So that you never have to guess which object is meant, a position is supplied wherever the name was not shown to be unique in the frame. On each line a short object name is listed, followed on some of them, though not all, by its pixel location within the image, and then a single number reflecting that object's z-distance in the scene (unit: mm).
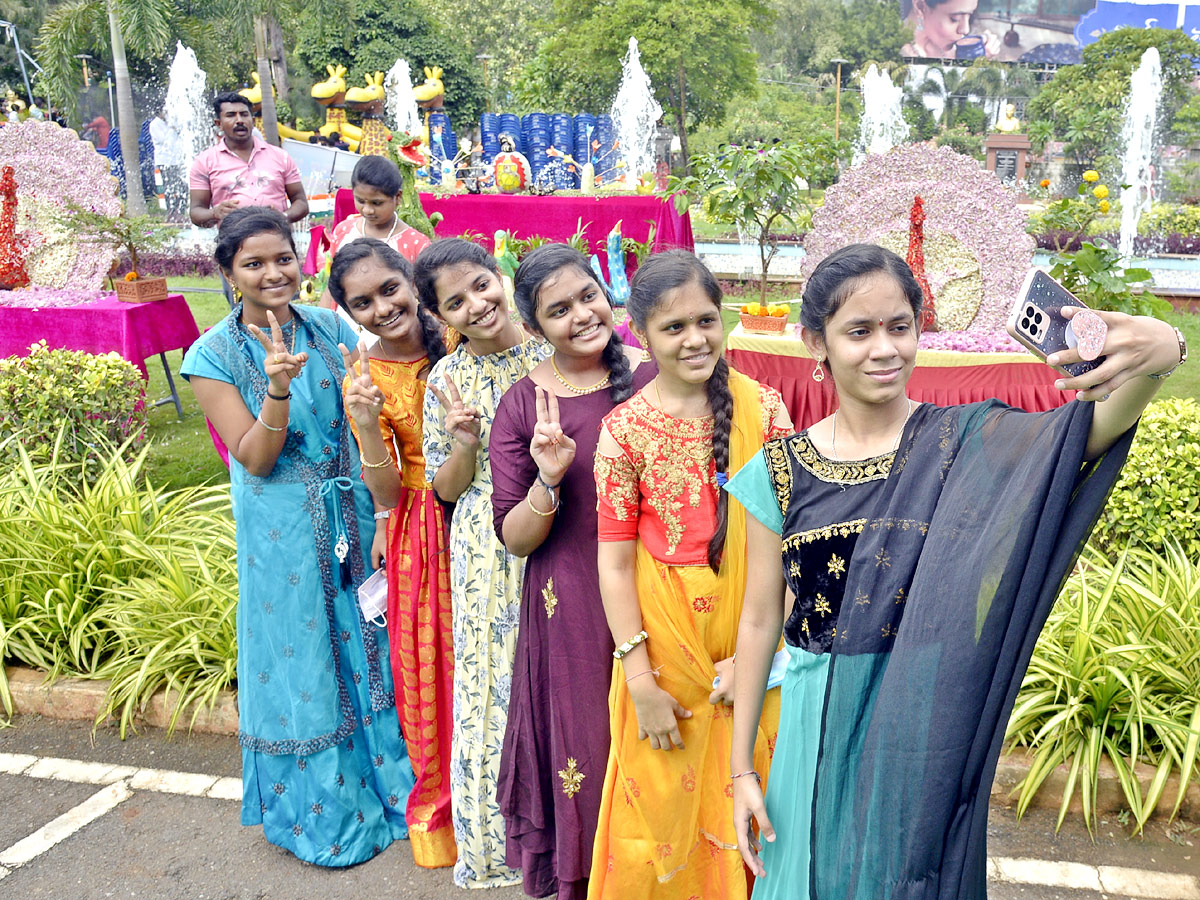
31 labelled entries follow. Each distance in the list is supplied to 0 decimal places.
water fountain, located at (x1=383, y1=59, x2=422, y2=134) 22141
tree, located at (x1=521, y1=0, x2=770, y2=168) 24297
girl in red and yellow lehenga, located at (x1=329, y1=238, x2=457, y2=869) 2549
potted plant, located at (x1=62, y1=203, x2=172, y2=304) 6540
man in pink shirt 6441
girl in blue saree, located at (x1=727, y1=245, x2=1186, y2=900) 1254
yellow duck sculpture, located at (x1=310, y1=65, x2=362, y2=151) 21188
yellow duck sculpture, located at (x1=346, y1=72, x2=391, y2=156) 18156
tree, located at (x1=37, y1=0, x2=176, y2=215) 15438
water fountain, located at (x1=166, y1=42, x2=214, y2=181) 24344
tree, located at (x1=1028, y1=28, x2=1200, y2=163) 29516
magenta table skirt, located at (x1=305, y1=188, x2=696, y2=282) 8695
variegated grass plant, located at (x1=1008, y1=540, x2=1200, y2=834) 2750
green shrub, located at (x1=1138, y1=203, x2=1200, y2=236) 18172
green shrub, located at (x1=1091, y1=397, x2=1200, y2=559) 3748
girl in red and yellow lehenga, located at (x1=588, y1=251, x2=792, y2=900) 1906
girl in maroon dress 2154
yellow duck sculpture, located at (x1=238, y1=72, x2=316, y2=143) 20859
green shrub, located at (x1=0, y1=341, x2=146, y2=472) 5016
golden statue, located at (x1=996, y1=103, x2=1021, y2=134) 37219
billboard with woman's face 60719
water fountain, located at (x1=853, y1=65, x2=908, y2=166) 28266
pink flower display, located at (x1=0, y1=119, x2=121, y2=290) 6812
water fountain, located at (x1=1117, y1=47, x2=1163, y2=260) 21567
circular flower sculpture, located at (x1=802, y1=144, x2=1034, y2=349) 5180
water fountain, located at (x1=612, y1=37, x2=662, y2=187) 17797
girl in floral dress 2385
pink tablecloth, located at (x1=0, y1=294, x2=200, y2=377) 6387
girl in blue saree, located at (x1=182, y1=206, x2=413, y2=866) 2598
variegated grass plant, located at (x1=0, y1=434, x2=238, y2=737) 3580
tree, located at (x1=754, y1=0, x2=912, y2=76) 54406
